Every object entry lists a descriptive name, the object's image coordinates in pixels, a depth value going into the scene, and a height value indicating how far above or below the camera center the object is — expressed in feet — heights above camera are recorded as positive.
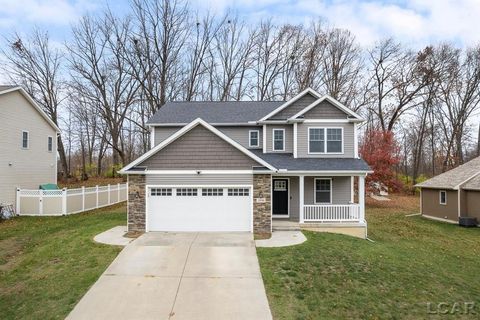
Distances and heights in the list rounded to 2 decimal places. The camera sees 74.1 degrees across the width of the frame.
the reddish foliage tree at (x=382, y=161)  80.12 +2.35
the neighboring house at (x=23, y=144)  59.52 +5.80
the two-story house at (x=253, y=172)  42.16 -0.12
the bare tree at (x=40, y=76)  99.96 +31.57
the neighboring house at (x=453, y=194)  63.46 -5.12
